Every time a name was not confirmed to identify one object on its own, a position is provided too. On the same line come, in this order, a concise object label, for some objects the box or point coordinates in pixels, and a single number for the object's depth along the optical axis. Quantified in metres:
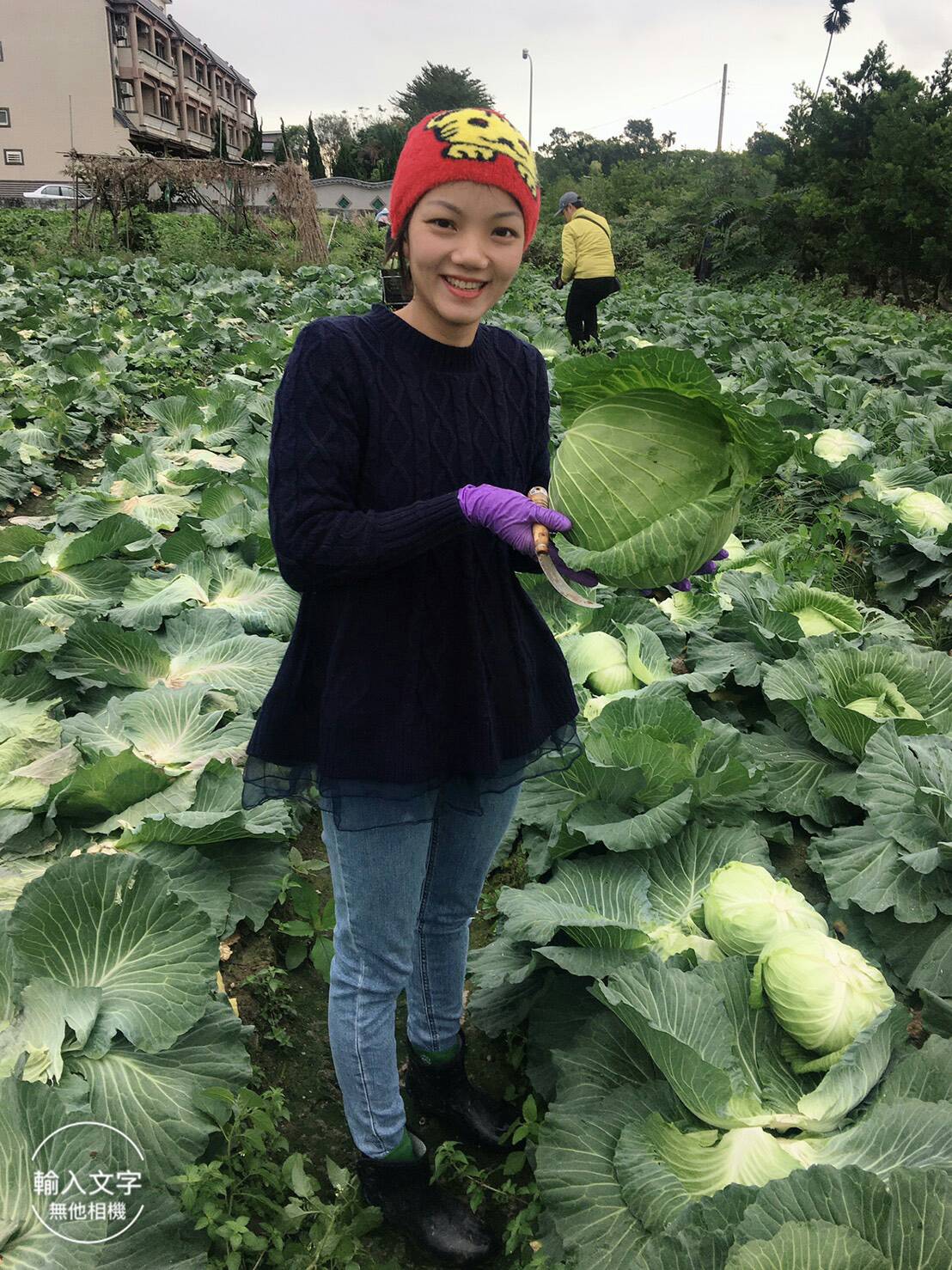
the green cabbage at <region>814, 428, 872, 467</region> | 6.35
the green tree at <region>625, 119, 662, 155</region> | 88.88
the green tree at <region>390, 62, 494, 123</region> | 75.19
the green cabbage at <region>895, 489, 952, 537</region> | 5.12
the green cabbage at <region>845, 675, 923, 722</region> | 3.21
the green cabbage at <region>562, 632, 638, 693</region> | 3.62
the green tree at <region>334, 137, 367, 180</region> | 48.09
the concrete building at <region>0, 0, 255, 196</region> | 47.97
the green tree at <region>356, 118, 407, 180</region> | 45.99
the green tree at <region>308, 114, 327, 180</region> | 44.84
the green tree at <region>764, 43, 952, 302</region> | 19.48
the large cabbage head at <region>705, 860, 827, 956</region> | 2.30
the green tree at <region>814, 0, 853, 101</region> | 49.59
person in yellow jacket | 10.67
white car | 34.28
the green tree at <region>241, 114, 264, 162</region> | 35.44
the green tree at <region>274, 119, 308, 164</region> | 68.39
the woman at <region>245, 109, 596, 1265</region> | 1.54
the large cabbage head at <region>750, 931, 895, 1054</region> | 2.05
